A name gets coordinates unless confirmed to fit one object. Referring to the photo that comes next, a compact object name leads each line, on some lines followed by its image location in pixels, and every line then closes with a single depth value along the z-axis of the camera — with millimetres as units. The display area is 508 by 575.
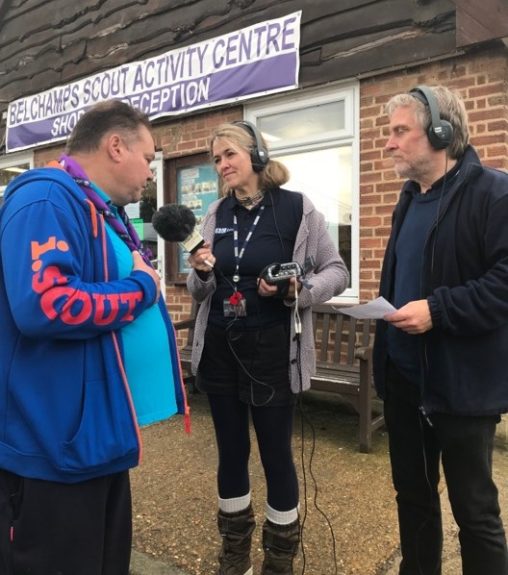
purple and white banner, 5141
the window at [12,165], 7805
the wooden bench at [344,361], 4074
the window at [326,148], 4895
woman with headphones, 2404
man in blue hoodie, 1436
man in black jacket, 1864
